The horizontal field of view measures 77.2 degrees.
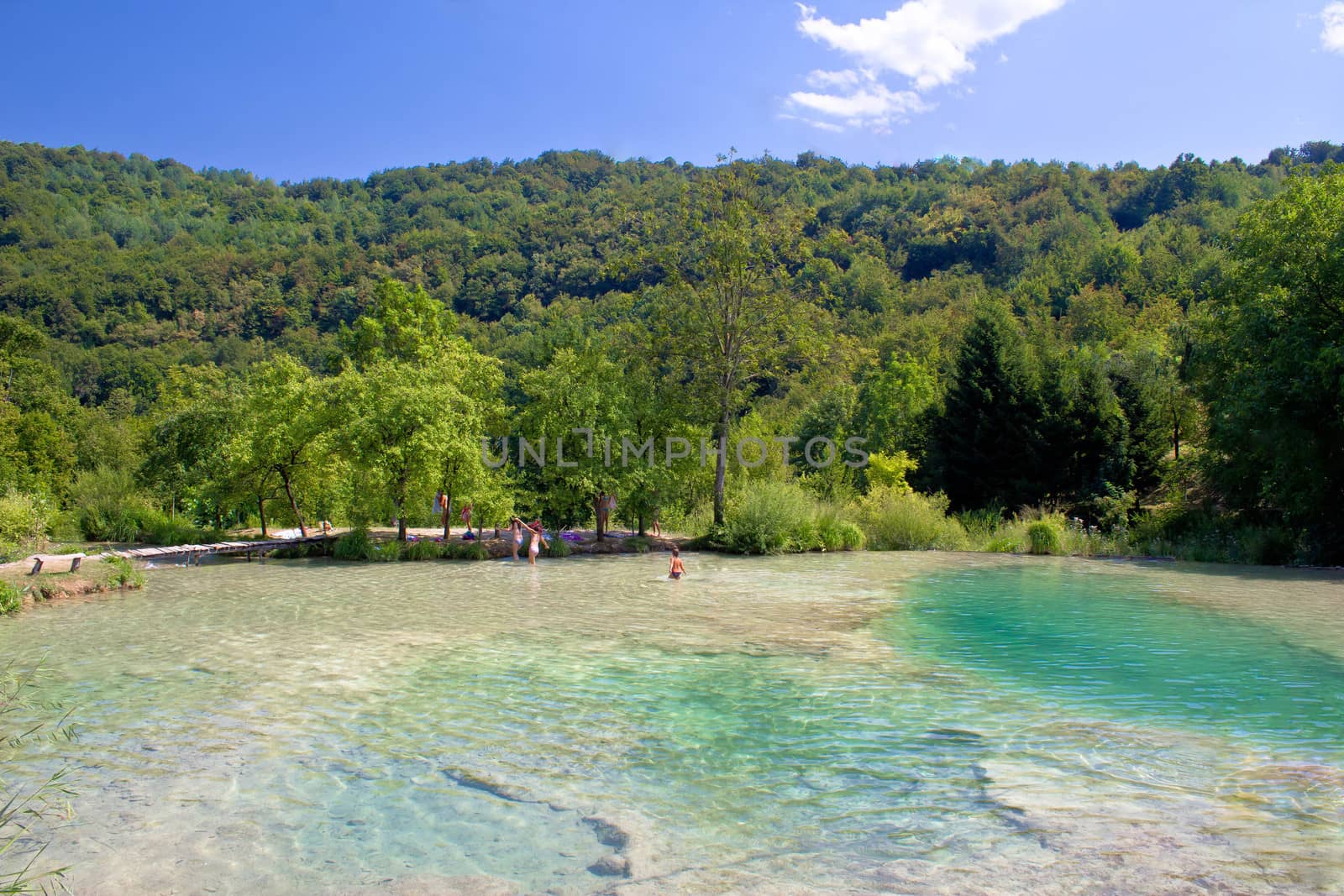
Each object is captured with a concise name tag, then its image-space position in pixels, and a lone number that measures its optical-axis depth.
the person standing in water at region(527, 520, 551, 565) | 22.64
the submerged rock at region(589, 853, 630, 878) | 4.99
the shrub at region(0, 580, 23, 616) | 14.57
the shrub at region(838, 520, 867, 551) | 26.73
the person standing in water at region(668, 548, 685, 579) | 19.27
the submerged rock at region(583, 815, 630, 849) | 5.46
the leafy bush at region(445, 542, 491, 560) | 24.33
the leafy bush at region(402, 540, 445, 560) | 24.06
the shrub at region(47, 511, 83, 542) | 27.64
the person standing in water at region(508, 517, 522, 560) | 24.21
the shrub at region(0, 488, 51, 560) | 20.23
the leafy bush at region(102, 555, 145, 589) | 17.95
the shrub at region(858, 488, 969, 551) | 26.55
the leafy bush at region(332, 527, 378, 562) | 24.20
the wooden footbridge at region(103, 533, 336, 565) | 22.37
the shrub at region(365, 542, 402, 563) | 23.80
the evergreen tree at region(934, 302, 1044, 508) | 30.39
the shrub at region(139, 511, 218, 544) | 27.31
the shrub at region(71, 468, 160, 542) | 28.28
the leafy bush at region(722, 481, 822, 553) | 25.66
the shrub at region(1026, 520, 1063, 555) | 24.42
